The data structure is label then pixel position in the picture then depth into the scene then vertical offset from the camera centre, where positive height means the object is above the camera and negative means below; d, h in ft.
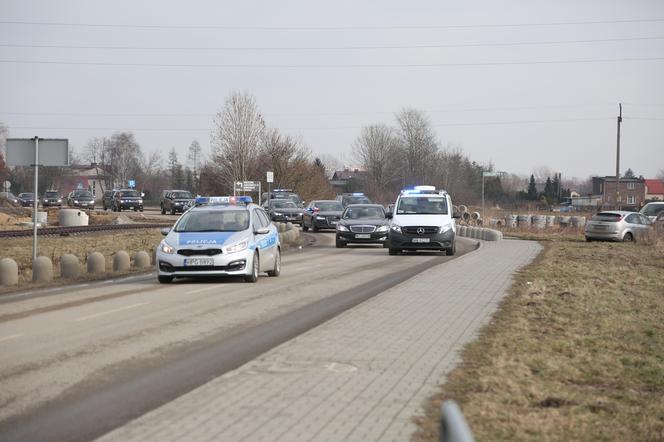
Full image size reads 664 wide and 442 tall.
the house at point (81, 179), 431.02 +0.73
